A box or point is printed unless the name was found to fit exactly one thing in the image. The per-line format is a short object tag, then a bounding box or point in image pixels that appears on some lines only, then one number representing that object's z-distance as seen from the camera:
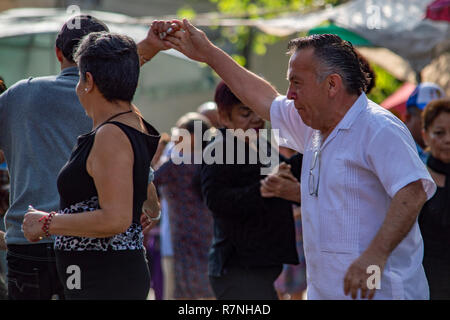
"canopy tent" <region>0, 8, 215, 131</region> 19.12
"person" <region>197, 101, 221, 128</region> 17.61
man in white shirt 5.81
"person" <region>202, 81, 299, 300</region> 9.44
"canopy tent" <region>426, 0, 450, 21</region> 12.21
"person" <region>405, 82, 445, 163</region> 11.89
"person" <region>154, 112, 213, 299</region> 13.33
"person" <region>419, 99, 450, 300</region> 9.48
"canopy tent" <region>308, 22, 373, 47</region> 14.37
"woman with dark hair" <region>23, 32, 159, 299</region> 5.81
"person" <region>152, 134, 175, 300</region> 14.60
